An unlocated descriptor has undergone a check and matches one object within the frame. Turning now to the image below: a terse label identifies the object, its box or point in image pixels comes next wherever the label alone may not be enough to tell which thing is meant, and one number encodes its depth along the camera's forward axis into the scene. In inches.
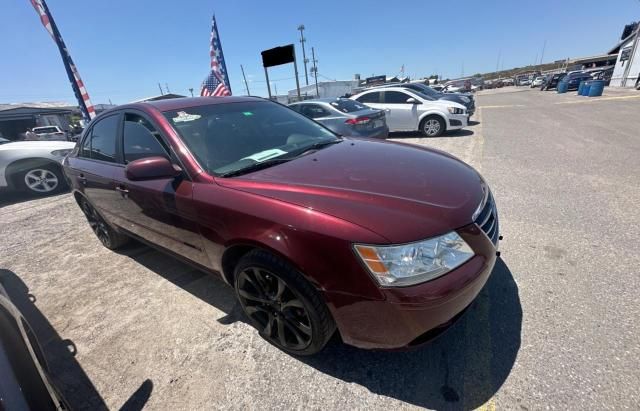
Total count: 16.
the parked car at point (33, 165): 232.1
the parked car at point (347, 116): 263.6
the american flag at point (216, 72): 402.3
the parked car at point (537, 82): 1485.1
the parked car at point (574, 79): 983.6
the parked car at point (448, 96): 460.7
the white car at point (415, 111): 339.6
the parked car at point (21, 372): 45.0
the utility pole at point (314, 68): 1753.8
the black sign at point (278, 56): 512.1
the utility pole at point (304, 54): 1418.4
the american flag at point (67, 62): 311.3
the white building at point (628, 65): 912.3
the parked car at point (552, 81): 1139.9
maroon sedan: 55.6
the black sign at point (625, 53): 984.4
